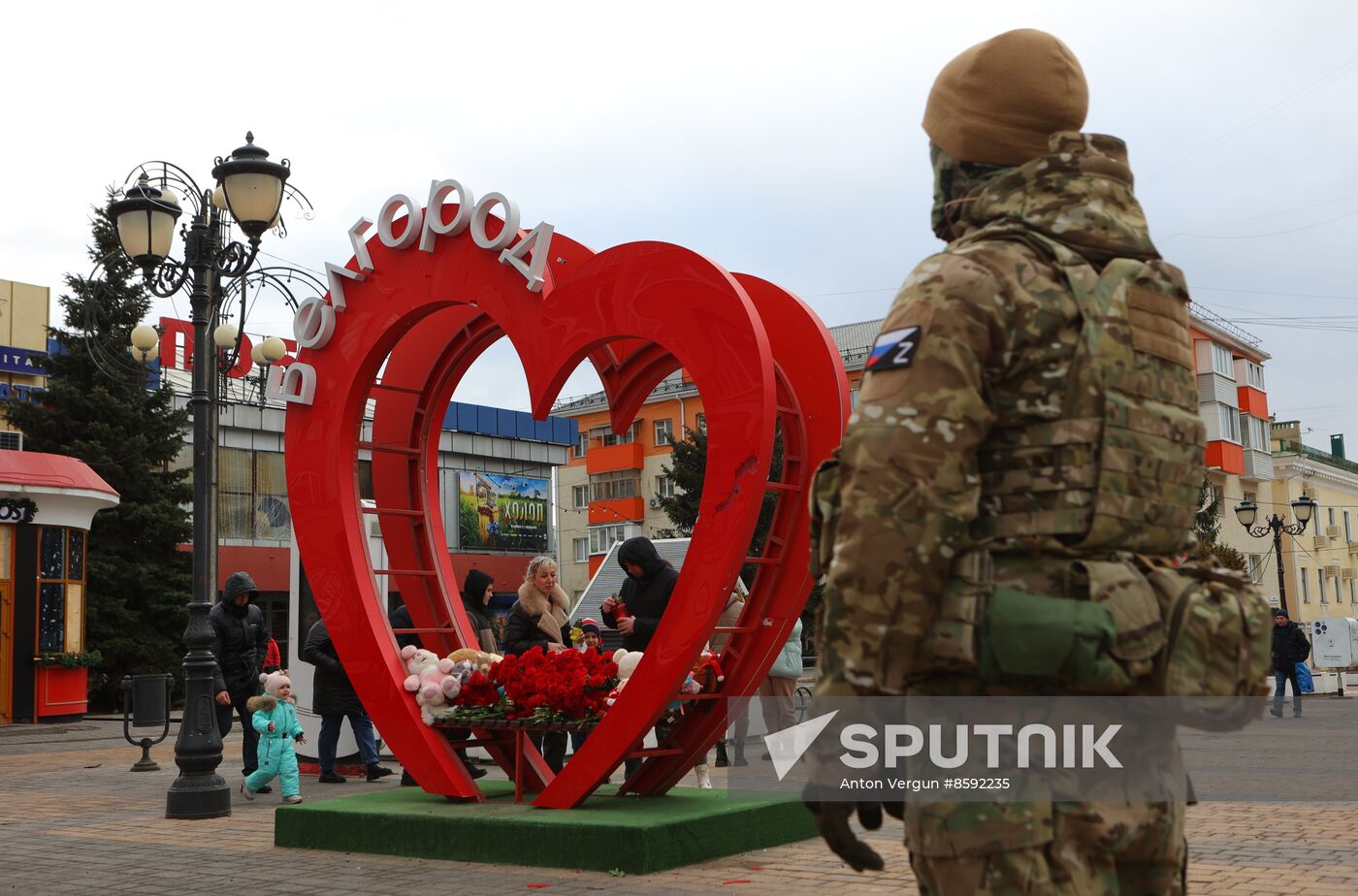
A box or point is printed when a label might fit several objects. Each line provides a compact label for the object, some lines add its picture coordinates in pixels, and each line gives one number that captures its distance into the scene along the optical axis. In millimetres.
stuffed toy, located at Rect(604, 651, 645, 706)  8570
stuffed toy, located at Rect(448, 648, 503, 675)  8992
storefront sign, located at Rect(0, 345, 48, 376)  37281
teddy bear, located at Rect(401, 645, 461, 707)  8867
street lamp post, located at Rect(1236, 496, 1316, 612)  31531
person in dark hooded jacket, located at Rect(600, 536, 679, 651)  9805
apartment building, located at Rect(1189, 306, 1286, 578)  52234
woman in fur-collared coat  10414
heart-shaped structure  7746
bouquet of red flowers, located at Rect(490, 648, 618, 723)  8398
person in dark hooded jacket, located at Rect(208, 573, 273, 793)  12875
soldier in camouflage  2768
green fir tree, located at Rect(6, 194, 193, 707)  29953
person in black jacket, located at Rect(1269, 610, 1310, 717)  21359
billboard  50062
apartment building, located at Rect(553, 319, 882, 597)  59594
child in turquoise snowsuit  11305
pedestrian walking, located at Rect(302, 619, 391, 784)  12430
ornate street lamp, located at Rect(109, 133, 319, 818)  10969
